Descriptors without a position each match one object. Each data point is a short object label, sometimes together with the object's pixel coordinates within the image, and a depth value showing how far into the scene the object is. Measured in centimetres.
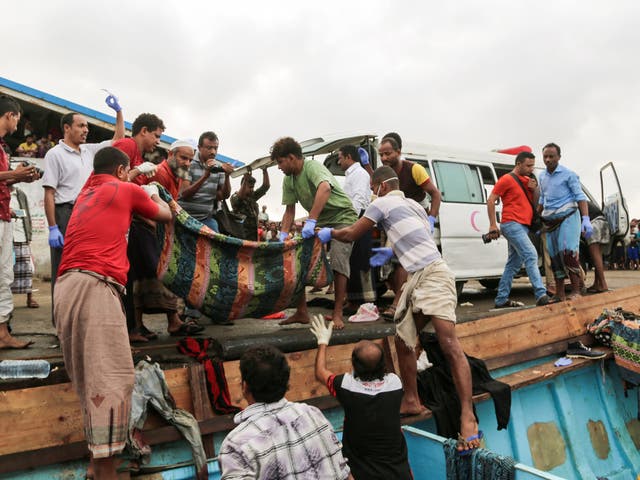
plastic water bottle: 278
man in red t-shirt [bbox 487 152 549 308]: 577
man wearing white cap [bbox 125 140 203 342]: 379
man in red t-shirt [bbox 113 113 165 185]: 389
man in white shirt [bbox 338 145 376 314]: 518
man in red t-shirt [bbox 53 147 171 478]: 236
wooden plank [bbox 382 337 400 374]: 395
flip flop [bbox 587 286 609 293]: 684
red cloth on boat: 309
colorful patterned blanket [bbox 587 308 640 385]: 478
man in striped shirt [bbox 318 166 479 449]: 325
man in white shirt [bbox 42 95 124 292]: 362
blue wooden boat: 262
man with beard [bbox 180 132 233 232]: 439
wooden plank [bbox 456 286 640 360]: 450
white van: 638
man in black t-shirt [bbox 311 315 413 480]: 257
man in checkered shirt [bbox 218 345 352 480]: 198
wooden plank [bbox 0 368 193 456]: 256
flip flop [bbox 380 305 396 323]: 482
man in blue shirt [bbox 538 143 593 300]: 605
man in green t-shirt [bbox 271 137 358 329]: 435
